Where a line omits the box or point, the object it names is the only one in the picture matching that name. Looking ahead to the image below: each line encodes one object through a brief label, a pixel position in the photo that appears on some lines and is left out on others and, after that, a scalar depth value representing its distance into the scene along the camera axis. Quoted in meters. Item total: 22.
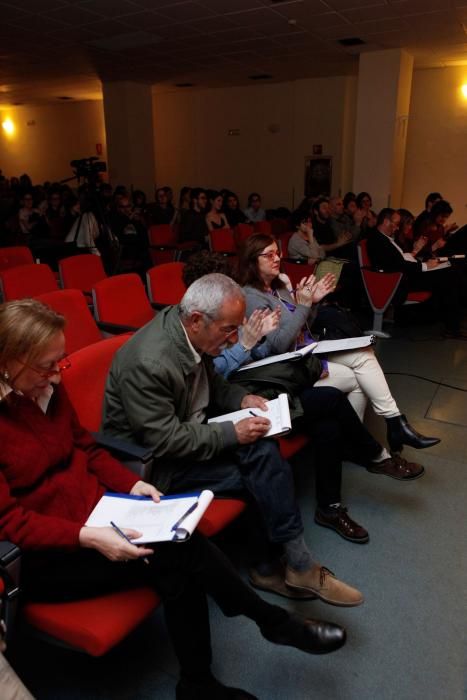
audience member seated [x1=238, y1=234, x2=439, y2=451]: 2.44
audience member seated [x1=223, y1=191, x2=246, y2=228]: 8.32
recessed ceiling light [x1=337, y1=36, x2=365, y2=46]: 6.21
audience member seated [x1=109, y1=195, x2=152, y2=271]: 6.16
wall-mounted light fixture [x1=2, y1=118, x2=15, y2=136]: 13.98
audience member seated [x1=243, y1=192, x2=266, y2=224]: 8.80
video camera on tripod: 5.25
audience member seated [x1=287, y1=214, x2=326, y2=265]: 4.98
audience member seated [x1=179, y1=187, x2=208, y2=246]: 6.73
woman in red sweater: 1.26
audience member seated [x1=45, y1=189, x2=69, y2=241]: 7.19
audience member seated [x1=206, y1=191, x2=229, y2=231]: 7.13
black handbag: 3.02
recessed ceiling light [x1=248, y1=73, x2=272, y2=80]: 8.51
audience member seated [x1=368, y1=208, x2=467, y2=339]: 4.75
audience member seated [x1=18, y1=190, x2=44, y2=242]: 7.06
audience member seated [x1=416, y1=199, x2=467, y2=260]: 5.65
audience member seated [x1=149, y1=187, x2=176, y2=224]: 8.12
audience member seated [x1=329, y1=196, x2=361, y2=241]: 6.20
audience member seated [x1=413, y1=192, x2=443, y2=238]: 6.18
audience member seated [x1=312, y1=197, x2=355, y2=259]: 6.03
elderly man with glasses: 1.63
